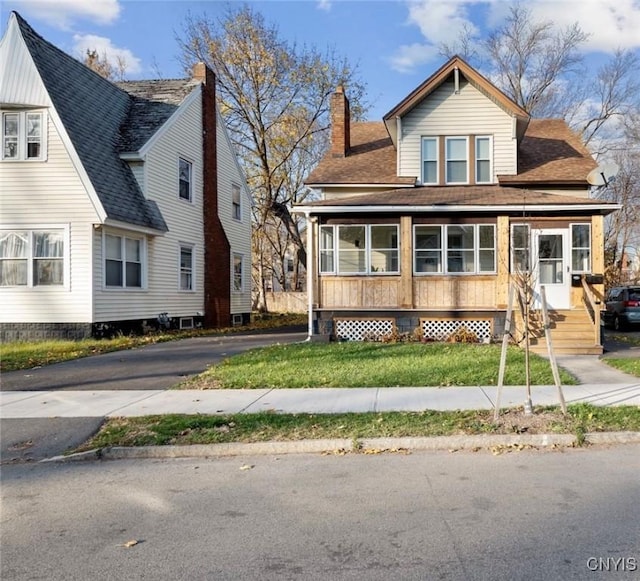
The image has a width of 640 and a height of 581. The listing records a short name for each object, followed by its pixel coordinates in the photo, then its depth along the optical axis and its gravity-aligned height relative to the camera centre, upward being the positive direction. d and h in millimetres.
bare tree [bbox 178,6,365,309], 29562 +10725
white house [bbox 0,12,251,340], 16234 +2960
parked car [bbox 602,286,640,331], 21097 -609
